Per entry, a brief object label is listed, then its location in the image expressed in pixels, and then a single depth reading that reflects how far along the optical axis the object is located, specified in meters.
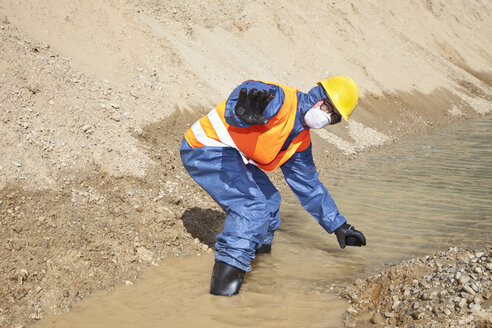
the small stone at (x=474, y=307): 3.06
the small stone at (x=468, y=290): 3.24
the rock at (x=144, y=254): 4.32
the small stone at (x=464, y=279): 3.37
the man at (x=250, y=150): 3.69
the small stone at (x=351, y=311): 3.48
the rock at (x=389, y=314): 3.31
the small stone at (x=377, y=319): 3.27
